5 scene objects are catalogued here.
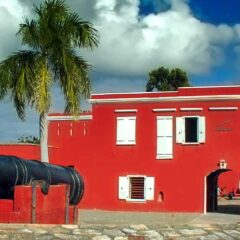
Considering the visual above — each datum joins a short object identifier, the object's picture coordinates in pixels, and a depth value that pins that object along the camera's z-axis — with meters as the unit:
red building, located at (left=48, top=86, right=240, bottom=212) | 30.91
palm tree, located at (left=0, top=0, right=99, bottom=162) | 22.39
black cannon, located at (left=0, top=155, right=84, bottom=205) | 13.41
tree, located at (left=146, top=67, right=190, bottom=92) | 57.28
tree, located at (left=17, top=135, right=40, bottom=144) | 59.88
